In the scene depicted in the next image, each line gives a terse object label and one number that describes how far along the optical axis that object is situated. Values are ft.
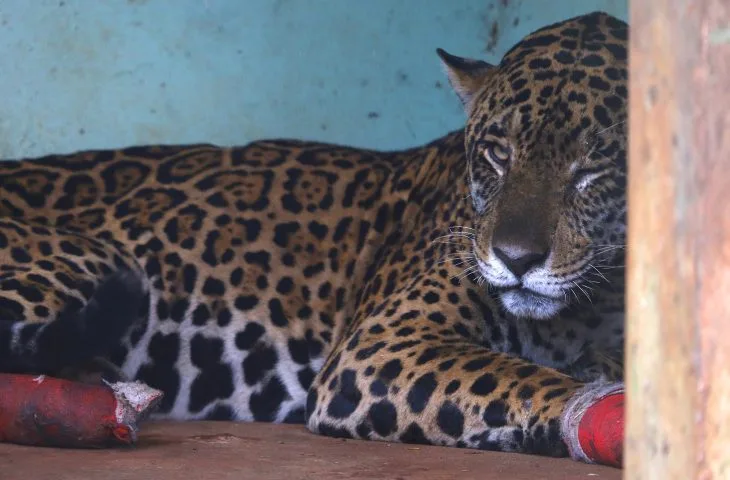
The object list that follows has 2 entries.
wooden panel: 10.43
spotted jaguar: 14.98
